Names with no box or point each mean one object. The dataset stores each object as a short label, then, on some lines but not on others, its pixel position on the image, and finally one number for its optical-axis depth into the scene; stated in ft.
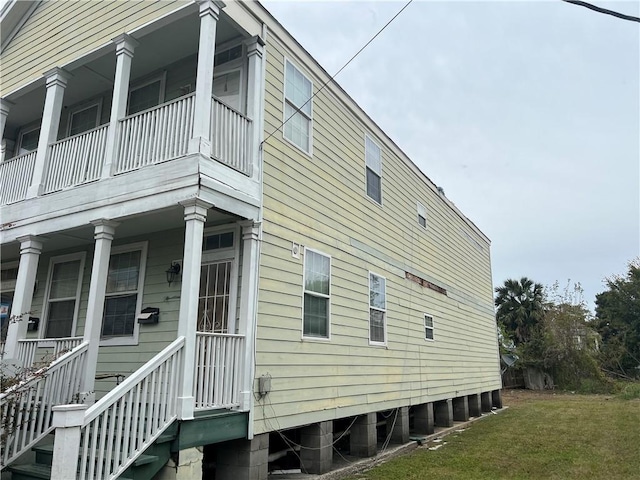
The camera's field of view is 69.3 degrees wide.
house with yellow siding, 18.31
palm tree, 108.17
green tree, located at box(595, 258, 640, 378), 108.37
